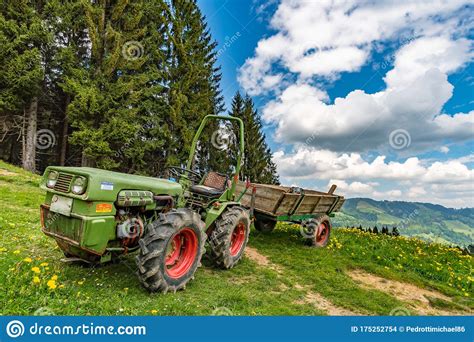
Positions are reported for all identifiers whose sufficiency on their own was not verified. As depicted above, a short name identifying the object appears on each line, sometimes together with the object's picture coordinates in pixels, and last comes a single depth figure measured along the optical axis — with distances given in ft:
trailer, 23.76
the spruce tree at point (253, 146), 93.61
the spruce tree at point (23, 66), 55.98
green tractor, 11.82
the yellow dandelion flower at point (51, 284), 11.44
